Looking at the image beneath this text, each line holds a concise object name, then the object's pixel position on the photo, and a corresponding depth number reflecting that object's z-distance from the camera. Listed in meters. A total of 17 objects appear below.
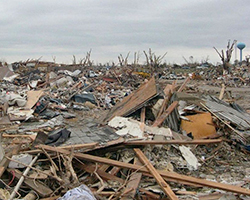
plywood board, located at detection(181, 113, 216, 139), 6.96
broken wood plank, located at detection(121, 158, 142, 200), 4.06
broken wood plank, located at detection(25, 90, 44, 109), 9.16
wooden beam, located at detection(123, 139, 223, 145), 5.25
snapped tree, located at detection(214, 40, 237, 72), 24.61
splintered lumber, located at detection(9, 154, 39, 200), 3.83
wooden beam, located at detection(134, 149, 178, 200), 4.05
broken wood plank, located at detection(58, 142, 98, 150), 4.93
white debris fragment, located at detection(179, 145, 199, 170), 5.48
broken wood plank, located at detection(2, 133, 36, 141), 6.31
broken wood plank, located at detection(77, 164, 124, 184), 4.62
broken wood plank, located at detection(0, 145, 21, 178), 4.30
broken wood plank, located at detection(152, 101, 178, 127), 6.54
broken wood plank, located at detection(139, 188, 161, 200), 4.29
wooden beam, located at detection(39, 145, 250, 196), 4.19
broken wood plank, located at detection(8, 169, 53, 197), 4.07
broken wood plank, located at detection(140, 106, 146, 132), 6.27
